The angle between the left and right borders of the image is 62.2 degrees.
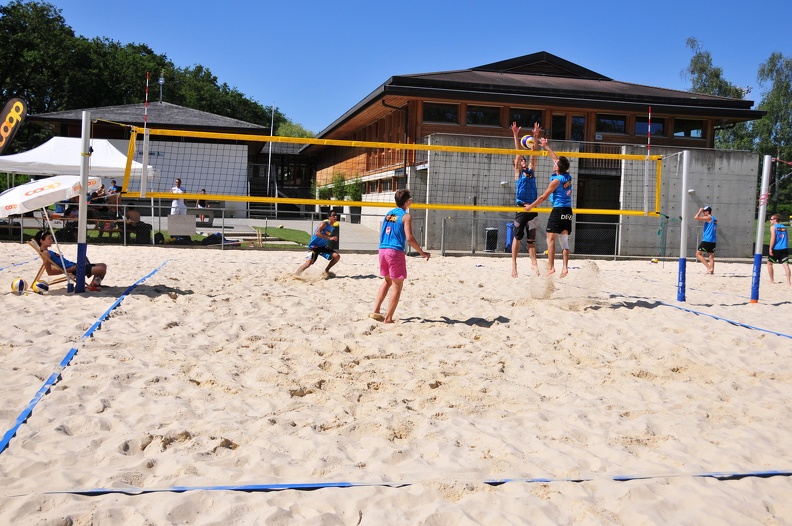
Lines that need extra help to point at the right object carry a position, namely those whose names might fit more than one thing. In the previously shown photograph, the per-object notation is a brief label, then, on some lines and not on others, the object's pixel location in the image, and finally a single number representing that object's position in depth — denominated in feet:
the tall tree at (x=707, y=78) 132.36
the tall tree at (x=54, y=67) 129.18
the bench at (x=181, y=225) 49.60
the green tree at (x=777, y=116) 137.49
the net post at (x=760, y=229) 26.13
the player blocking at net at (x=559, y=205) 26.20
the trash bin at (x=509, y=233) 56.65
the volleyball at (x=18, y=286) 22.84
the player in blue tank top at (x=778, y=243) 38.86
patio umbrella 21.81
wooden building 70.69
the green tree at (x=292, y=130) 219.61
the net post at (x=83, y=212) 23.59
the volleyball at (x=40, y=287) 23.28
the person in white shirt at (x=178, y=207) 51.90
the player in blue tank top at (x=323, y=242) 30.55
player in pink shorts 20.30
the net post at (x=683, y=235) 26.42
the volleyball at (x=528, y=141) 32.22
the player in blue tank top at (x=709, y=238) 43.16
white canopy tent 50.70
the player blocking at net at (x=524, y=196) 28.96
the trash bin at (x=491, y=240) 56.34
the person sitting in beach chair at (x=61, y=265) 23.87
